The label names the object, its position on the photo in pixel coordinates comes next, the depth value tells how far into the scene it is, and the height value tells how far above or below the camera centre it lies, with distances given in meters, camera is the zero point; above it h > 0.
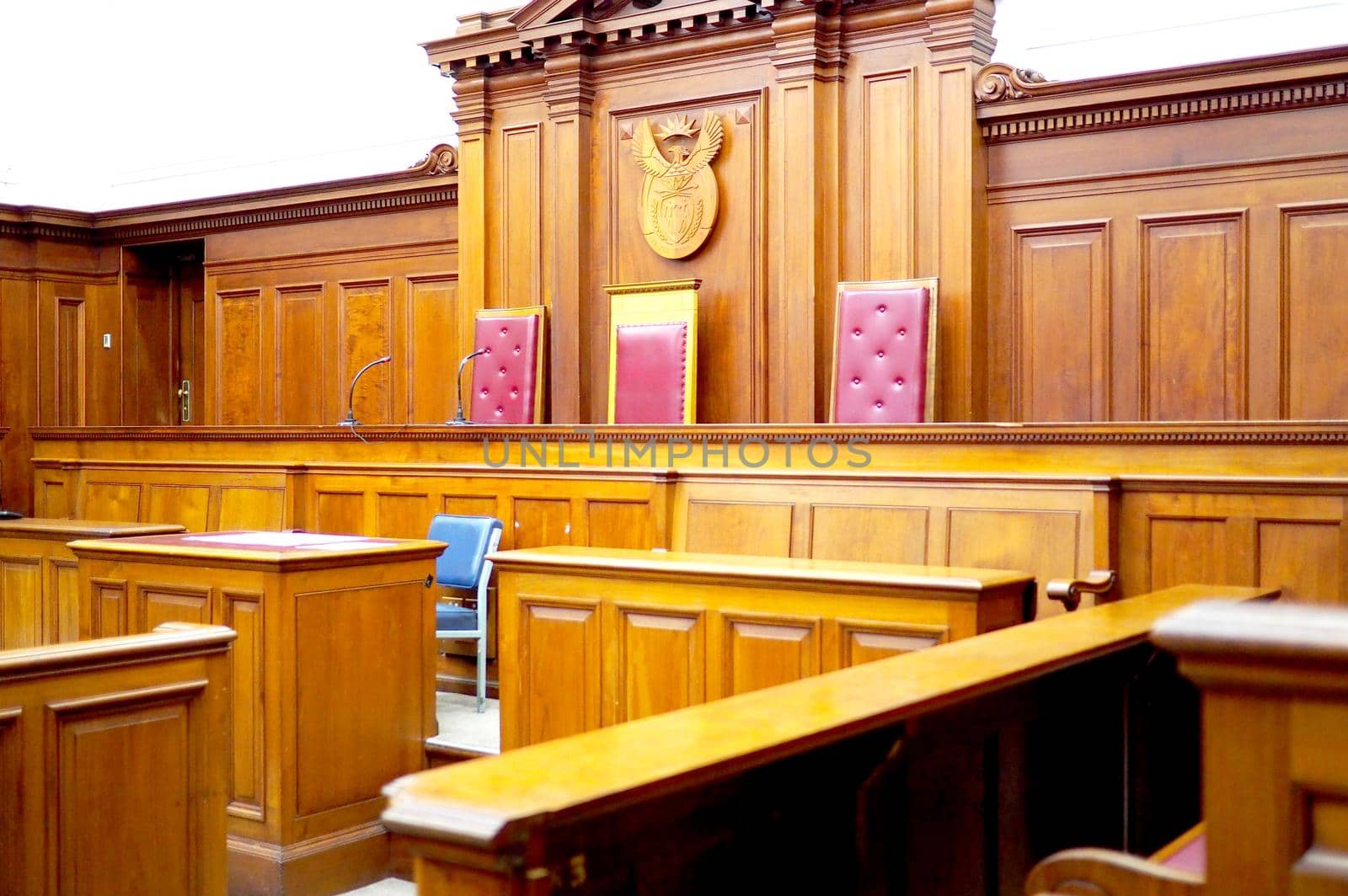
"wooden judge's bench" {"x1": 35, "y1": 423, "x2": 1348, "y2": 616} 3.33 -0.19
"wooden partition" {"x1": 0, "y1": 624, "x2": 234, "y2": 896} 2.44 -0.67
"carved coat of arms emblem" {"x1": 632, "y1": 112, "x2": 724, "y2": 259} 6.41 +1.22
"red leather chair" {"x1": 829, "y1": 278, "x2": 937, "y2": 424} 5.59 +0.34
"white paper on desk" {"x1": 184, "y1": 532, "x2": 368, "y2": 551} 3.97 -0.34
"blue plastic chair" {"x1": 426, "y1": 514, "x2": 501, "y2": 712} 4.38 -0.47
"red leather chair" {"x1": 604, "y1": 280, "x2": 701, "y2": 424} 6.20 +0.35
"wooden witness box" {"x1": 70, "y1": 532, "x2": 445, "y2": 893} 3.54 -0.68
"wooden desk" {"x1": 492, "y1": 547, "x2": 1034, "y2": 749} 2.73 -0.44
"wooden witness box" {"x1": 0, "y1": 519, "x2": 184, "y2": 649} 5.30 -0.63
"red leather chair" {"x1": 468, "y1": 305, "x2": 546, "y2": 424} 6.66 +0.32
